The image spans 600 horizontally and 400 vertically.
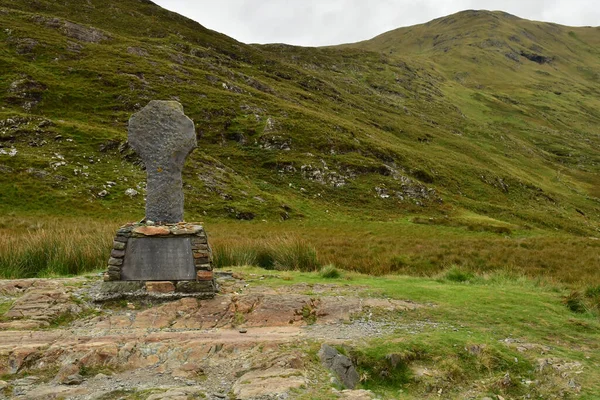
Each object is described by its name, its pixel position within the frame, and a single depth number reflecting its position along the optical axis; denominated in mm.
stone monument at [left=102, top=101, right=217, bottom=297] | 9969
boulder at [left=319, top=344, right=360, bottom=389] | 6750
